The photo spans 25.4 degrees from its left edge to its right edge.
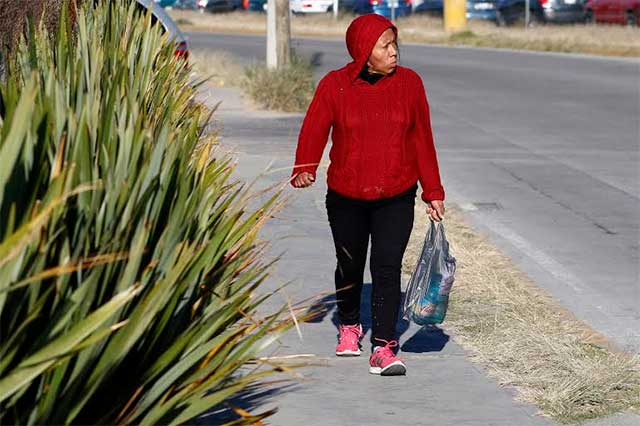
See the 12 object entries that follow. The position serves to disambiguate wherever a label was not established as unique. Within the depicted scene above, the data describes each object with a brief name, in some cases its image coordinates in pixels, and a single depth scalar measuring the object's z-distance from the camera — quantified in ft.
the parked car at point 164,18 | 51.11
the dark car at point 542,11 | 168.04
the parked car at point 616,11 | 157.48
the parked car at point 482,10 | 189.47
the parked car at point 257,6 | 223.71
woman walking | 21.76
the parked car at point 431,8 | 201.26
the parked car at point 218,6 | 231.50
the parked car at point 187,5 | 254.80
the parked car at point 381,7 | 188.09
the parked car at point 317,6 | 204.13
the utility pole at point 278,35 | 76.13
